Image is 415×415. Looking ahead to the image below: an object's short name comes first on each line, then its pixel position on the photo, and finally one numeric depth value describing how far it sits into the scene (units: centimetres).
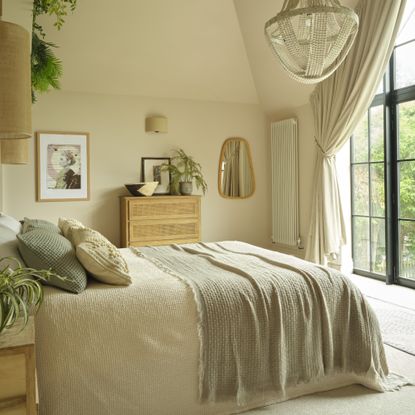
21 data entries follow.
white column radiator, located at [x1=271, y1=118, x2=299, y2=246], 568
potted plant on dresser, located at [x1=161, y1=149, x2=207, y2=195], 552
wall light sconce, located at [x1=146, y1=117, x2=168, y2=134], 546
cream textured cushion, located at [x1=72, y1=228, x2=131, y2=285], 201
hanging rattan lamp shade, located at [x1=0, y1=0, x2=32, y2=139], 127
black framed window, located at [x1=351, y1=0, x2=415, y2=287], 440
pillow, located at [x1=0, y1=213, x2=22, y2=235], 270
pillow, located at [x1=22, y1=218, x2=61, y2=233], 254
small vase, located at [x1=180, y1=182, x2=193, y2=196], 550
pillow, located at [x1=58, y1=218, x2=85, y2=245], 256
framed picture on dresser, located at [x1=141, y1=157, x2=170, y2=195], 558
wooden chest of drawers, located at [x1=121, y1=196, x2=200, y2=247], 510
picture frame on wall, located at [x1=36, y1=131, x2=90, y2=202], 509
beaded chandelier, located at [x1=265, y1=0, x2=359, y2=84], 214
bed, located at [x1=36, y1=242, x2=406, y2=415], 178
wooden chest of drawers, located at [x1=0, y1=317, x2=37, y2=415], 126
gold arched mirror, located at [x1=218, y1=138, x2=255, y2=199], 603
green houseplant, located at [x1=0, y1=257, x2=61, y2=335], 129
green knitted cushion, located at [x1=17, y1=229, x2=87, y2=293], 191
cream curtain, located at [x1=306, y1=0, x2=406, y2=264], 400
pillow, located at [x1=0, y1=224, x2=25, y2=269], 191
